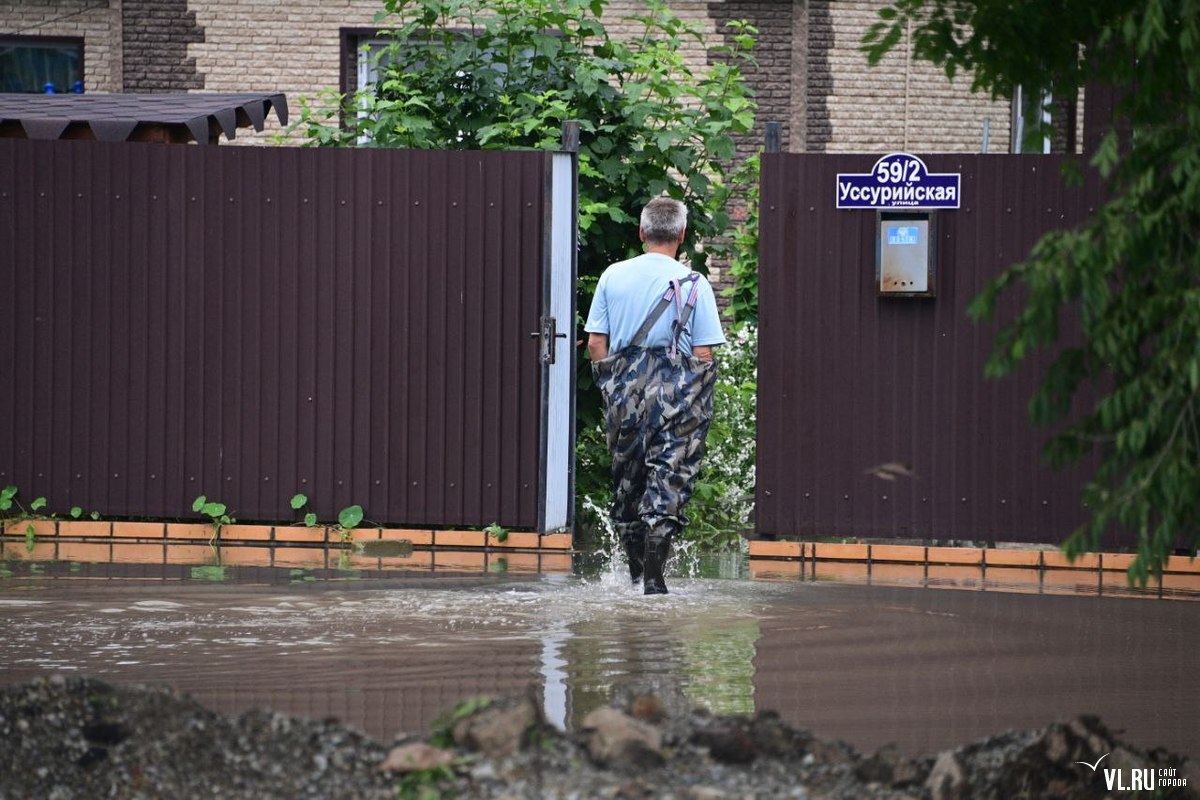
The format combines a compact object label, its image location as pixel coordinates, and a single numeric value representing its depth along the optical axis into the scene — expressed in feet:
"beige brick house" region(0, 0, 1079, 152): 111.96
